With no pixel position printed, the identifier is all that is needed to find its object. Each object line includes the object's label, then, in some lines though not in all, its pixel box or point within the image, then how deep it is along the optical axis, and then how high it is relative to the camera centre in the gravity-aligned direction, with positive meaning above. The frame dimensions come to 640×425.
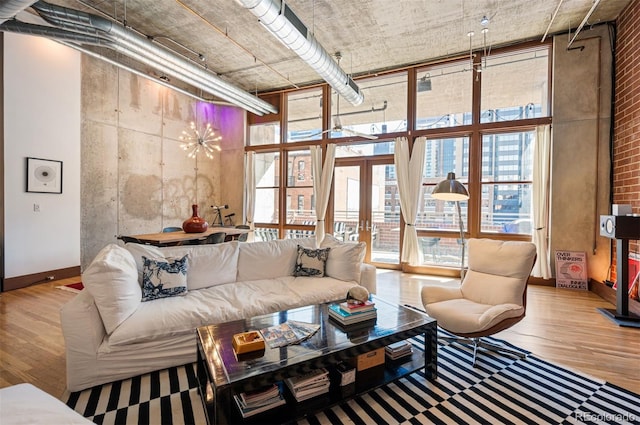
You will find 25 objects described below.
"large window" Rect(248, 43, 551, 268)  5.37 +1.48
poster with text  4.84 -0.93
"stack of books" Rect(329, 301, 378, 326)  2.24 -0.77
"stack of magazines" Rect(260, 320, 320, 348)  1.95 -0.83
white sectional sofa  2.18 -0.83
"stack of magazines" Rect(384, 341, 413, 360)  2.32 -1.08
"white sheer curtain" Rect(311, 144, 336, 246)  6.76 +0.67
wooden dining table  4.22 -0.44
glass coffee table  1.61 -0.87
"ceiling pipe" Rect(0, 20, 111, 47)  3.78 +2.20
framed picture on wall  4.70 +0.47
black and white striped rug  1.94 -1.31
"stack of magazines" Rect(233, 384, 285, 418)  1.73 -1.11
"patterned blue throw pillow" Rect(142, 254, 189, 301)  2.75 -0.66
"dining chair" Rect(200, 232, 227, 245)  4.88 -0.49
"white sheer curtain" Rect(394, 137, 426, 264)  5.89 +0.44
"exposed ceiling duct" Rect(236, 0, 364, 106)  3.17 +2.08
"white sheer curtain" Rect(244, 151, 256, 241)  7.75 +0.55
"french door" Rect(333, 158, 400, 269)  6.33 +0.05
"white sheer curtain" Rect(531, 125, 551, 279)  5.07 +0.22
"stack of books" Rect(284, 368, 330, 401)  1.86 -1.08
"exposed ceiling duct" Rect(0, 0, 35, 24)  3.10 +2.03
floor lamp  3.22 +0.21
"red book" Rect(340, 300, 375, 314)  2.29 -0.74
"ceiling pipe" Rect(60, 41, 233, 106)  4.61 +2.39
